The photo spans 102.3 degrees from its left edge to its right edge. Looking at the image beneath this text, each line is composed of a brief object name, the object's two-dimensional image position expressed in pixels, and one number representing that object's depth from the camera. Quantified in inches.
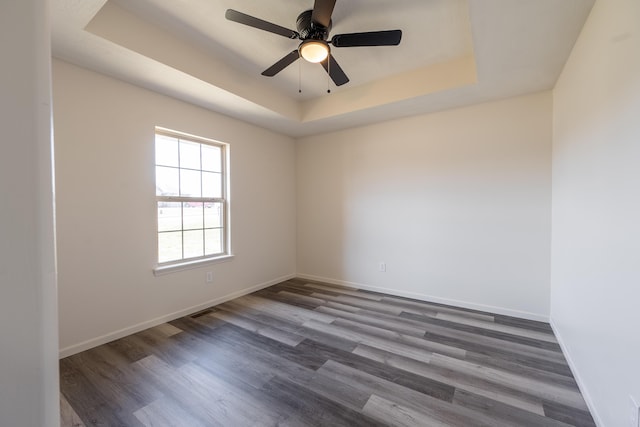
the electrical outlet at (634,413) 42.4
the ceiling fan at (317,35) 66.6
